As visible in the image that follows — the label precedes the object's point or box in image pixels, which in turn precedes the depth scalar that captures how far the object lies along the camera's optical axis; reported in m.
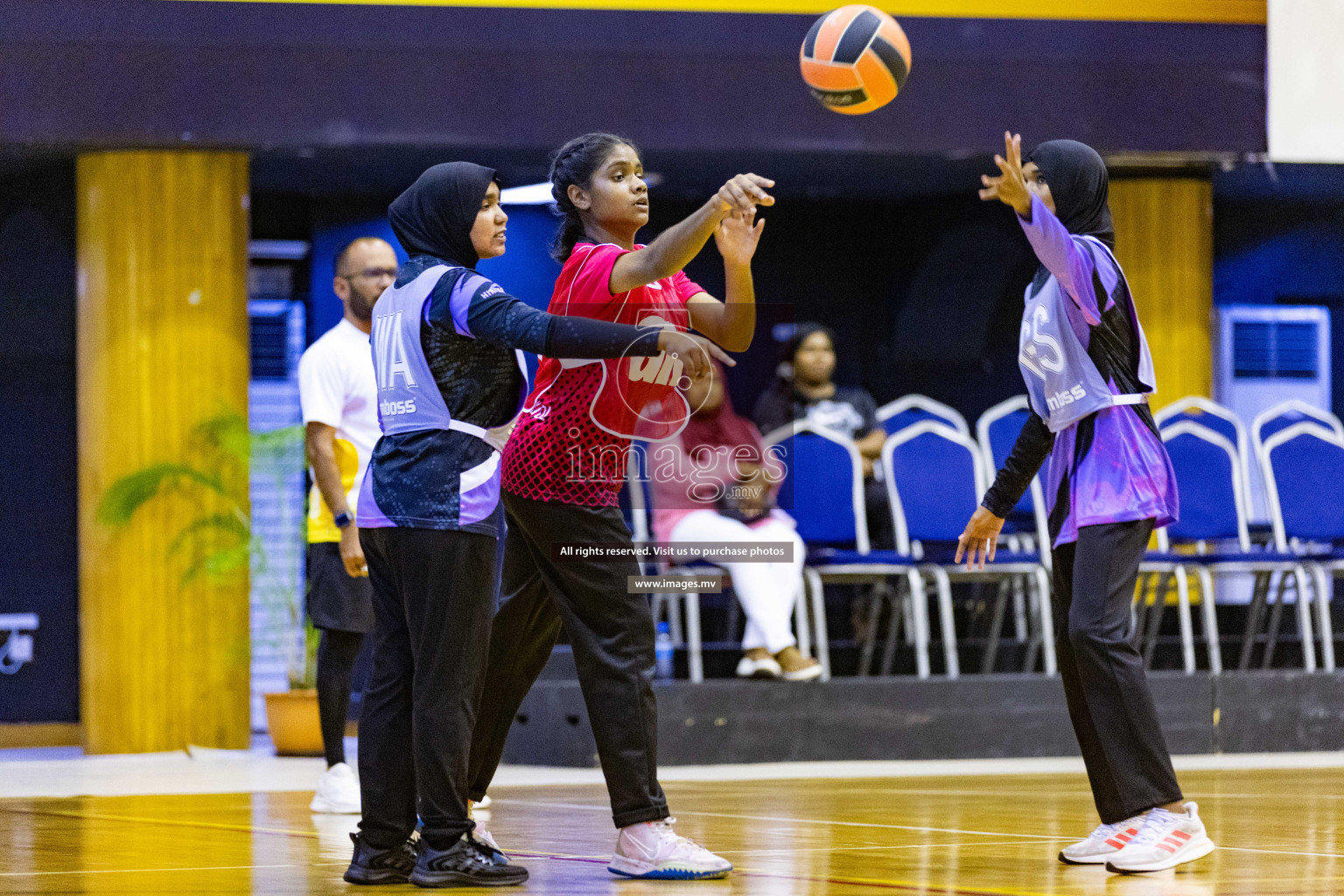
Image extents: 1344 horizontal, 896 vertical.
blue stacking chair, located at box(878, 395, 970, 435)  15.77
